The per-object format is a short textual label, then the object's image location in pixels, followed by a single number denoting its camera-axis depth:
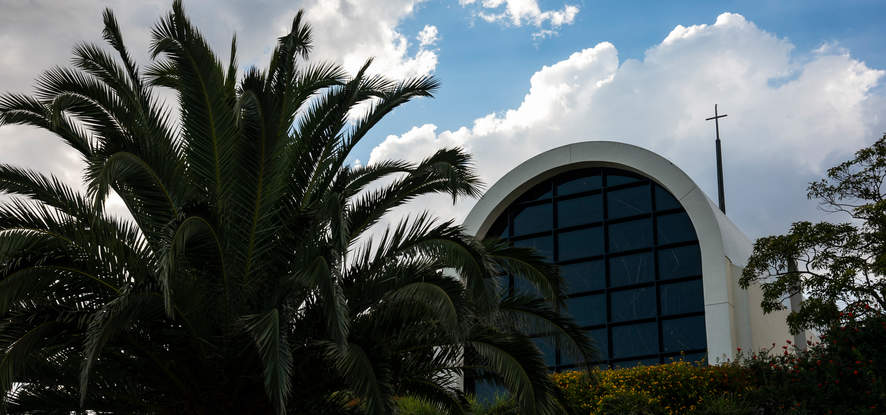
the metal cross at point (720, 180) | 31.25
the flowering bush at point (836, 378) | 14.66
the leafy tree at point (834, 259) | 15.73
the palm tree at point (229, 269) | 10.00
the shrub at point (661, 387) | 16.66
